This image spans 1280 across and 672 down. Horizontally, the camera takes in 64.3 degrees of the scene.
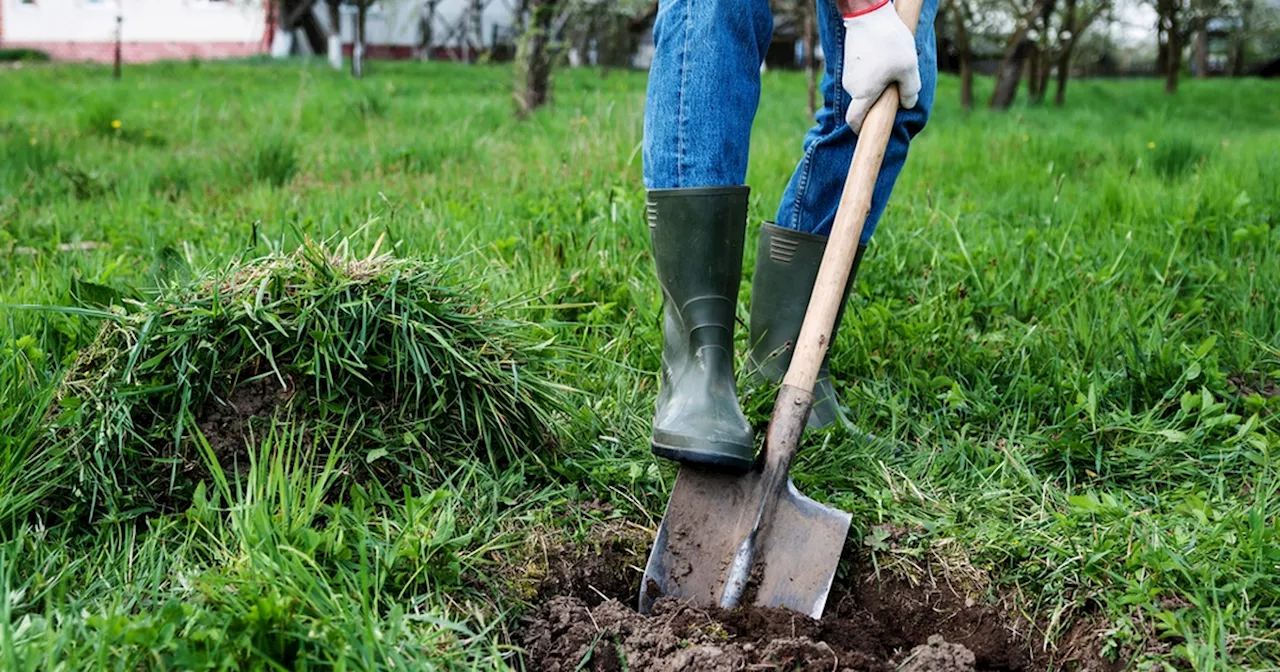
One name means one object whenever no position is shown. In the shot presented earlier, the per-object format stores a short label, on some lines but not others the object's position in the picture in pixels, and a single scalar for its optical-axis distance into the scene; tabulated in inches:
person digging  73.8
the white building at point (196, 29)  924.0
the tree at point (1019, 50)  411.5
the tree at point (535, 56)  296.7
